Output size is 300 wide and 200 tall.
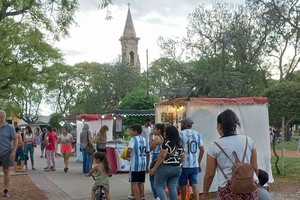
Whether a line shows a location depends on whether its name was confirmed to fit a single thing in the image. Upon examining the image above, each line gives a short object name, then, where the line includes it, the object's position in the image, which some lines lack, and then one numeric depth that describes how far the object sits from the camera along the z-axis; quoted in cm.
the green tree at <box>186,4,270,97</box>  3170
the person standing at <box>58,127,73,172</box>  1748
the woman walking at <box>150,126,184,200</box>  810
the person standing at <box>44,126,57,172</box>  1772
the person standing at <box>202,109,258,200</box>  470
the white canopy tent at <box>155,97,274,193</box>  1057
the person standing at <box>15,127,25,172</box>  1722
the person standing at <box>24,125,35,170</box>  1814
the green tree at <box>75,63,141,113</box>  5847
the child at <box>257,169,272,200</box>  482
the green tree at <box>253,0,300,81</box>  2415
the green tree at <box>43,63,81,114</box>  7219
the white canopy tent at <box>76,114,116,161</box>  2267
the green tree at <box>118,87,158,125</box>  4084
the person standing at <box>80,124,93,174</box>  1593
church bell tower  8406
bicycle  848
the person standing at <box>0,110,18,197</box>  987
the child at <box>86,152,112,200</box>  844
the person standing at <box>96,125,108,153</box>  1498
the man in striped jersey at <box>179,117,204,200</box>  894
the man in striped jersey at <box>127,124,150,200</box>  934
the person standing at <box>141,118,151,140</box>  1700
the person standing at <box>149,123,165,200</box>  937
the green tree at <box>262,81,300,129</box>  1420
